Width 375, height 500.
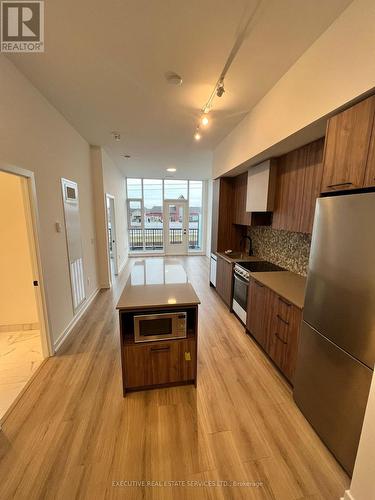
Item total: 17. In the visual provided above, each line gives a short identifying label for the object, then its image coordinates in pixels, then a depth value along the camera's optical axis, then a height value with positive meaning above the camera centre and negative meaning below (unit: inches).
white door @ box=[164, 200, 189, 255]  308.8 -13.1
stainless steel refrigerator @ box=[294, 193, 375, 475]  44.5 -25.4
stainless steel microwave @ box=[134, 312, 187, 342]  67.4 -36.8
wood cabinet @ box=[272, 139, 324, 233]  79.1 +14.5
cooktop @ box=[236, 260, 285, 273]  110.4 -27.0
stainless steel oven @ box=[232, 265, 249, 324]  111.8 -42.4
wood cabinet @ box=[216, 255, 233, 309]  133.5 -43.1
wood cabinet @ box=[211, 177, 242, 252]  154.7 +0.6
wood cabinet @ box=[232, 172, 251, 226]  135.4 +13.2
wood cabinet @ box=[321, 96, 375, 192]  46.5 +18.5
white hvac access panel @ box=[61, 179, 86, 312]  113.8 -13.0
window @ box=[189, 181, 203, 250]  310.8 +7.5
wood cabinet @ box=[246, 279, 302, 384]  73.1 -44.0
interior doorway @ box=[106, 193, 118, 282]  204.5 -17.2
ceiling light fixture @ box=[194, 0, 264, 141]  50.4 +52.3
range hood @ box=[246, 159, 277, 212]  102.4 +18.2
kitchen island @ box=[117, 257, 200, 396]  67.0 -40.9
